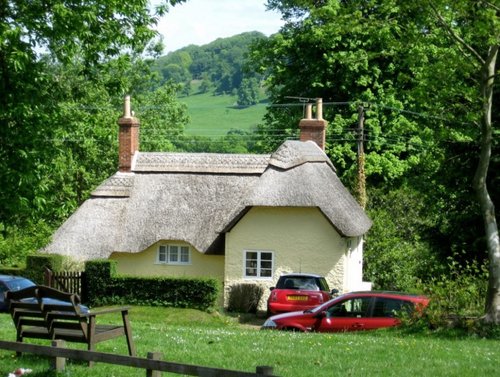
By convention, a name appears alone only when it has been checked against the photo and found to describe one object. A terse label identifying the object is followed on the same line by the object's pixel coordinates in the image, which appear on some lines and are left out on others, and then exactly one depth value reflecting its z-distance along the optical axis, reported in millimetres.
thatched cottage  35156
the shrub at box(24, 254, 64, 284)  34250
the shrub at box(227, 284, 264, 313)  34688
